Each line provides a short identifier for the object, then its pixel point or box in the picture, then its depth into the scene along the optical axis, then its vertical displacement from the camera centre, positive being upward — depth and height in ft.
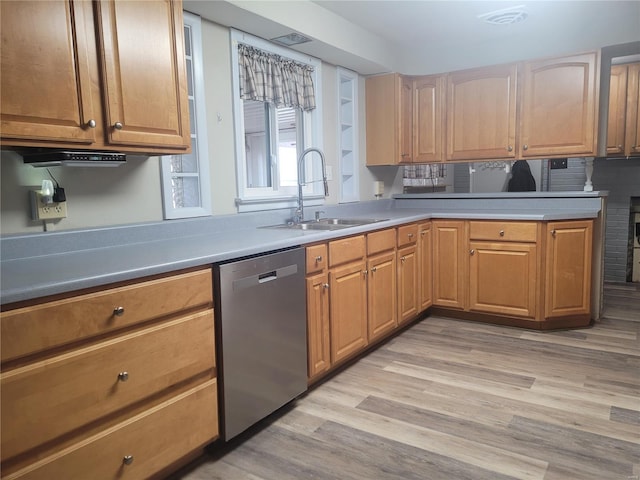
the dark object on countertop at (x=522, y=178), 17.17 +0.14
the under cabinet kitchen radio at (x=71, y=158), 5.43 +0.44
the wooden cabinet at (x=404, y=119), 13.16 +1.91
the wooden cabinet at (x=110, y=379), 4.19 -1.92
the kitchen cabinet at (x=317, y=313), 7.84 -2.16
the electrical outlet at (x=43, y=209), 6.02 -0.17
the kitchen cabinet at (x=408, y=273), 10.80 -2.09
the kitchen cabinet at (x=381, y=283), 9.61 -2.09
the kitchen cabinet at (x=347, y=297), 8.46 -2.08
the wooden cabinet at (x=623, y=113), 14.82 +2.14
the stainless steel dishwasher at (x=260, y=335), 6.22 -2.11
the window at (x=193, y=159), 8.18 +0.59
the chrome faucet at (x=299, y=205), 10.26 -0.37
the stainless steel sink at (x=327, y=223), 9.87 -0.79
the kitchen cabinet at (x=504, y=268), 11.06 -2.09
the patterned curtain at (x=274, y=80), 9.37 +2.36
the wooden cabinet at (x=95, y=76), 4.86 +1.40
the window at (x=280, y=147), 9.28 +0.97
